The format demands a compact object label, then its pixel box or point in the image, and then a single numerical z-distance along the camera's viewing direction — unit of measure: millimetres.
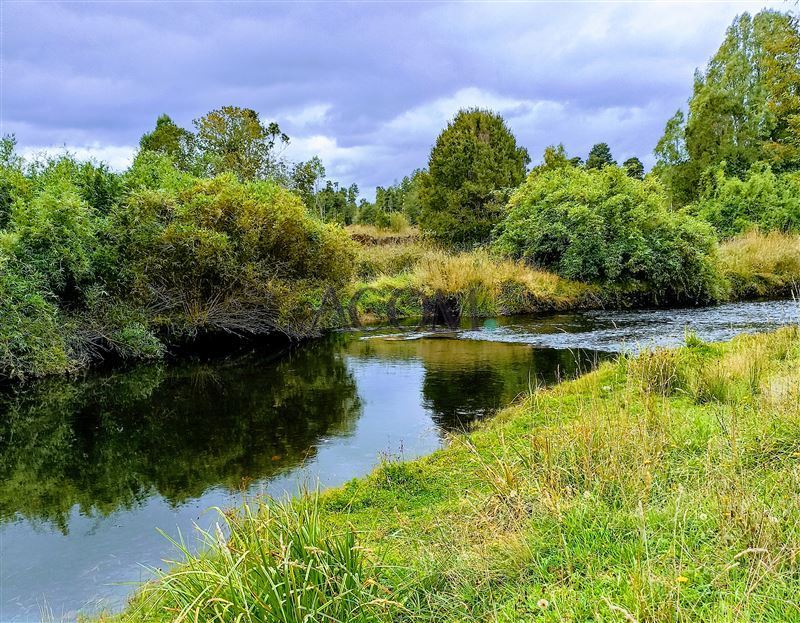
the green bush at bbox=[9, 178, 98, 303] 11516
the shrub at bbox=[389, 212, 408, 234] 33781
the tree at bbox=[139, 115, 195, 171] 27975
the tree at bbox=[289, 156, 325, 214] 29906
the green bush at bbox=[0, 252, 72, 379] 10578
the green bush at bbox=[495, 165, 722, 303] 20234
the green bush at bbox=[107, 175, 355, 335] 13523
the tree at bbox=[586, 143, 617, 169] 43156
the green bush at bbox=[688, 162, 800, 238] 28141
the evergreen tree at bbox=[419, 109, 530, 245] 29062
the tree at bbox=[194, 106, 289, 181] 27531
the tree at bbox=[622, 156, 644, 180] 42112
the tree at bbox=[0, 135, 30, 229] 12391
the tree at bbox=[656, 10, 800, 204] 35000
